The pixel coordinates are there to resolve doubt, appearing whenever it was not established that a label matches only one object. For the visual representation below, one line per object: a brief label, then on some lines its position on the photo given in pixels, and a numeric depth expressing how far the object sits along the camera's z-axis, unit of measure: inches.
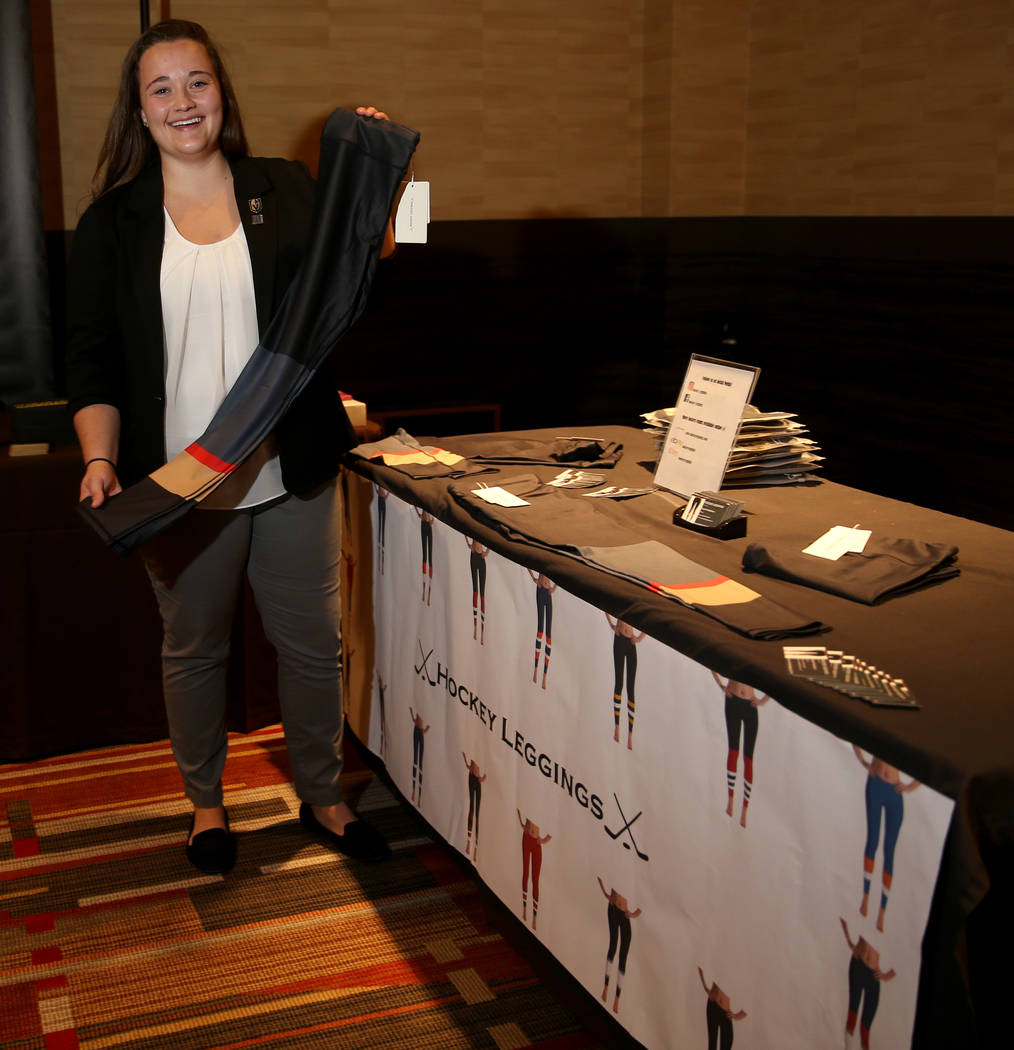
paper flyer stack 87.0
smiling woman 83.5
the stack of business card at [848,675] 50.0
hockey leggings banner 49.2
